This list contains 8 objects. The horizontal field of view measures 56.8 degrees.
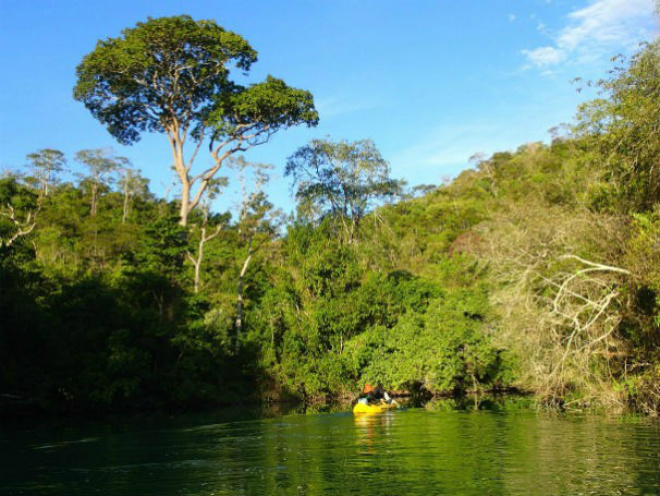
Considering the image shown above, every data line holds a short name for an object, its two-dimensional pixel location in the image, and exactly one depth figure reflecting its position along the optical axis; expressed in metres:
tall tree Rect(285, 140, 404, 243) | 36.84
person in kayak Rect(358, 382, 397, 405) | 22.94
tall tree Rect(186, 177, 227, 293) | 33.75
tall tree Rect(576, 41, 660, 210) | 16.20
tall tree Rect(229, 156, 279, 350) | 35.41
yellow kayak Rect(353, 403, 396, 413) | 22.45
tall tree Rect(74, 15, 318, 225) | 28.44
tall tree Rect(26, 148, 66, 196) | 58.88
